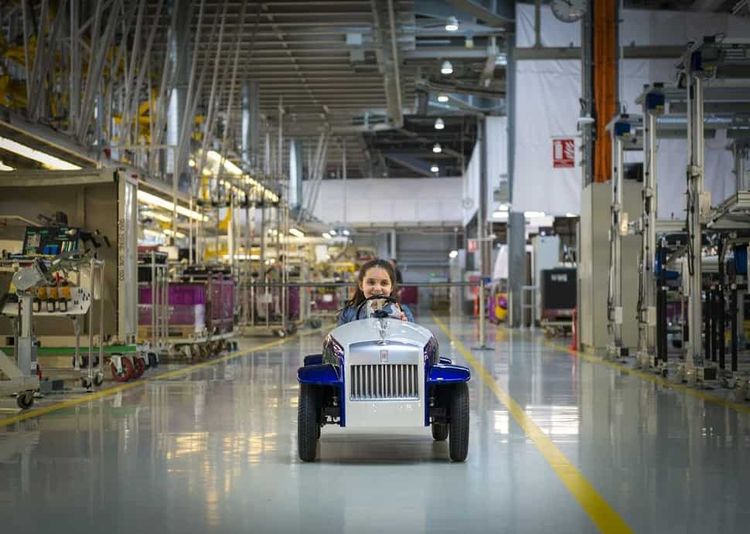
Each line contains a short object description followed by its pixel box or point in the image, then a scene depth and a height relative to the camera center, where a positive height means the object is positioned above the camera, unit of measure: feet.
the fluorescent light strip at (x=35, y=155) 40.63 +5.44
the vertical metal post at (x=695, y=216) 38.04 +2.25
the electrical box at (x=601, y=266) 56.76 +0.77
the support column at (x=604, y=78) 60.85 +11.75
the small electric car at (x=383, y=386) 20.07 -1.97
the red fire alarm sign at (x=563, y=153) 80.74 +9.59
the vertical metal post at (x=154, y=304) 45.78 -0.85
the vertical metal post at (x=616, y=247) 53.31 +1.66
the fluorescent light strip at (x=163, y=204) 57.05 +4.51
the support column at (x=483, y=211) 127.13 +8.56
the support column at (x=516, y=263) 100.94 +1.67
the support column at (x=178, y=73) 70.90 +14.38
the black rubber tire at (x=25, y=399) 30.23 -3.20
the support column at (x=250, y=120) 94.17 +14.79
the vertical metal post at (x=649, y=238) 45.50 +1.77
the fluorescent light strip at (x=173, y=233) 56.49 +3.48
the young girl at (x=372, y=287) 23.30 -0.11
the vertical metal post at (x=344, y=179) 140.81 +14.70
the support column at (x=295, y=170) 133.49 +13.99
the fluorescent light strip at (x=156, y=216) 68.39 +4.41
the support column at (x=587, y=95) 61.98 +10.90
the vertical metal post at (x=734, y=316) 38.09 -1.34
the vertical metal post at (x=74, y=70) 51.98 +10.75
